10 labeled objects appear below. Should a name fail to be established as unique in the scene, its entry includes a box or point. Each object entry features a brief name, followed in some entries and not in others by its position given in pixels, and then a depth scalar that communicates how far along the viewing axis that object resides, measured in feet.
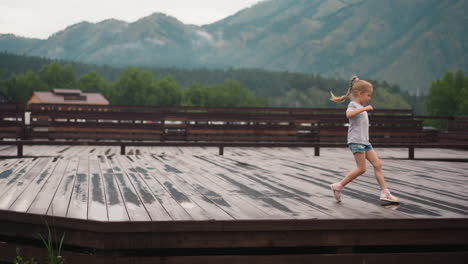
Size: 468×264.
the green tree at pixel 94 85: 390.83
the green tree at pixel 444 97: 277.23
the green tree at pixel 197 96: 404.98
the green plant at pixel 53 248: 13.46
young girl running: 16.83
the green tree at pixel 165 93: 367.45
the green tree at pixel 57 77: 391.24
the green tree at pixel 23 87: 373.20
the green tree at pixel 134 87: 371.56
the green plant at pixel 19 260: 14.15
